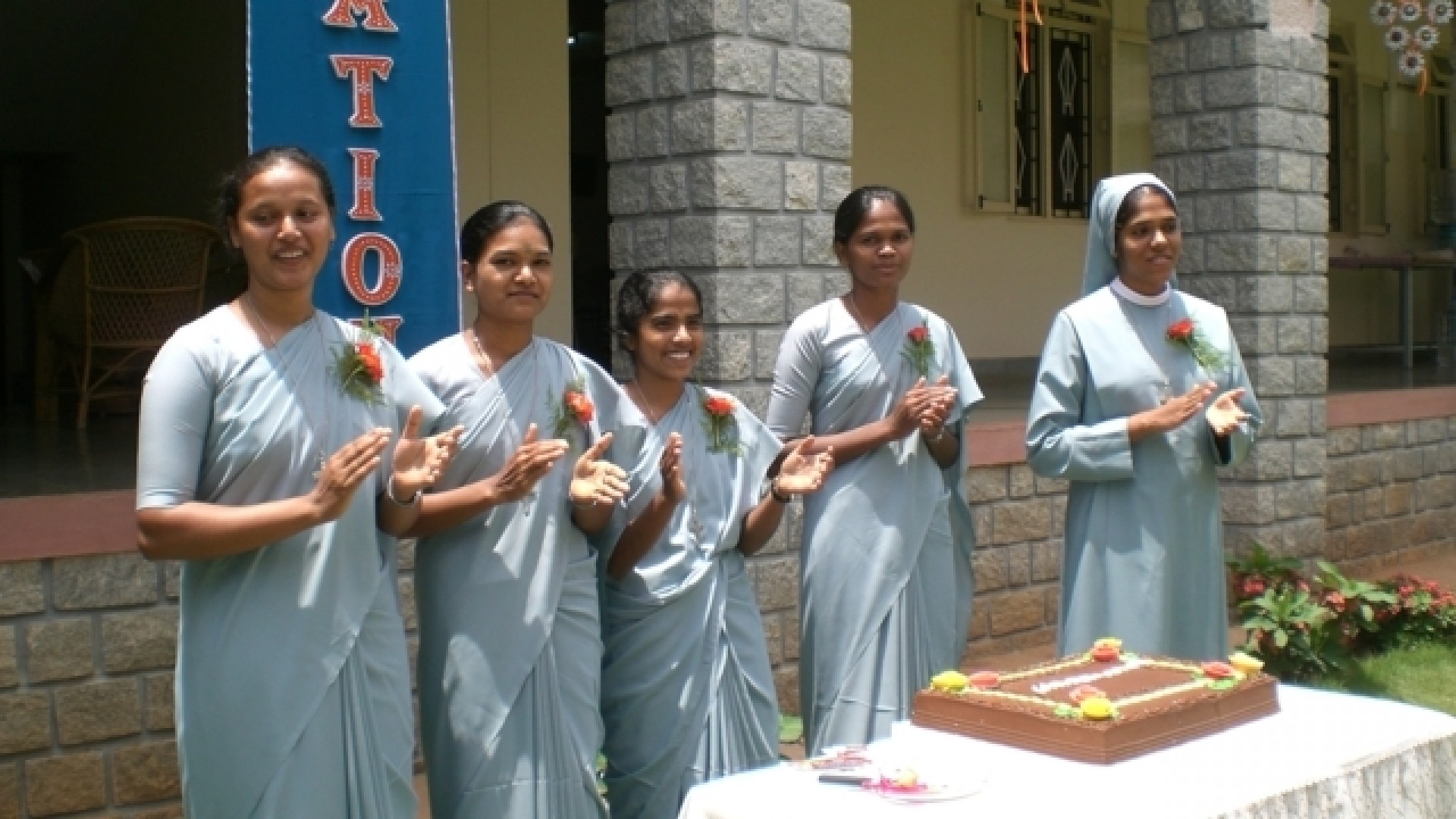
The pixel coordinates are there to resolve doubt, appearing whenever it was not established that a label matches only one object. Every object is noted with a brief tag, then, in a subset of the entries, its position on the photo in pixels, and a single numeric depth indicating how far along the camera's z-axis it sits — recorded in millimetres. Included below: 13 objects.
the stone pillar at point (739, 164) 6074
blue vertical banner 5039
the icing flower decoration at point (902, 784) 2742
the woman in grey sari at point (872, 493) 4480
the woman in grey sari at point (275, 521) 2979
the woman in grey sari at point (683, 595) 3980
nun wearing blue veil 4473
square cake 2990
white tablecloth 2717
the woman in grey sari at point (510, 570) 3596
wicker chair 7898
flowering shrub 6754
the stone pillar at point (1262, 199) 8328
